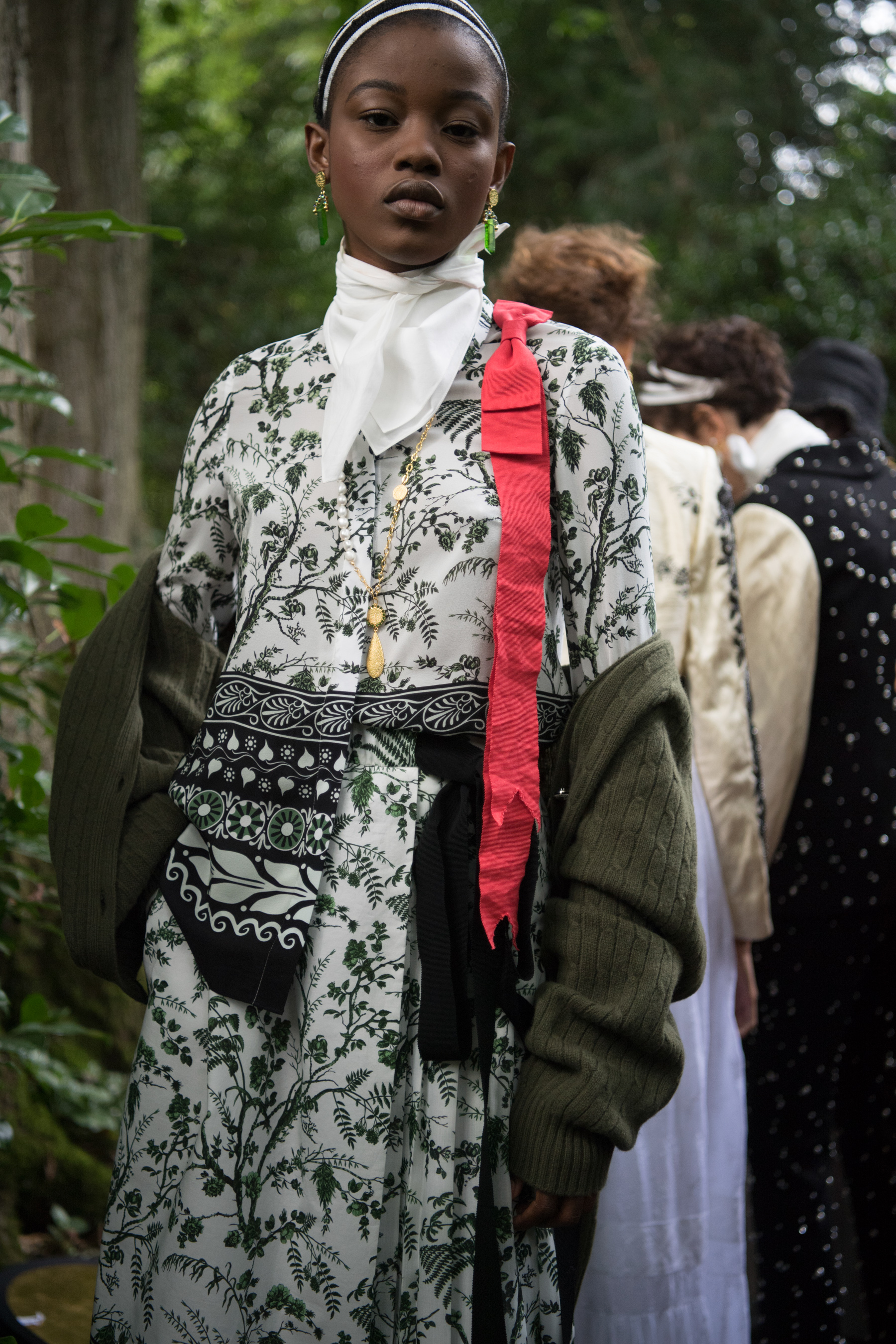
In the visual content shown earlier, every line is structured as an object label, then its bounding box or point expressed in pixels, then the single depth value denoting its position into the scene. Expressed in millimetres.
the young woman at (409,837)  1399
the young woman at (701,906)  2283
